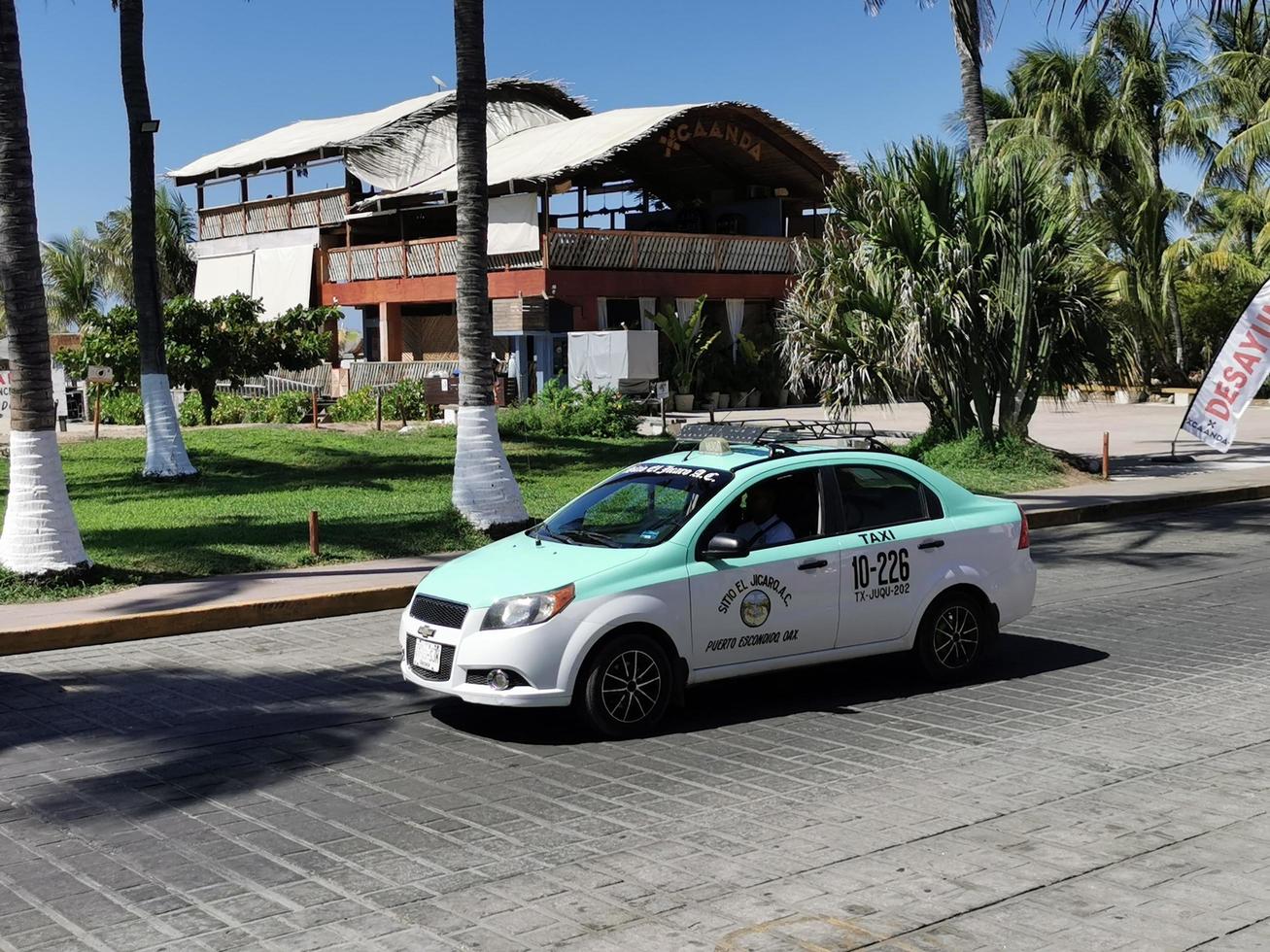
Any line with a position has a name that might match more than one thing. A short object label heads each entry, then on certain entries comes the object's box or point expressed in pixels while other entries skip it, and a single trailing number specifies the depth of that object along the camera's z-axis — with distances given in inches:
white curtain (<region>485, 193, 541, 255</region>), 1413.1
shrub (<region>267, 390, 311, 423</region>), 1160.2
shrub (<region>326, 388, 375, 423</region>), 1177.4
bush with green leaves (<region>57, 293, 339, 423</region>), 1103.0
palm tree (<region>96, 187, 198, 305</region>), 2221.9
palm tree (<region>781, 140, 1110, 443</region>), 800.9
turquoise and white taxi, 301.3
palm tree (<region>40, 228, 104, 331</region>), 2506.2
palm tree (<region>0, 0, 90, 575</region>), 494.6
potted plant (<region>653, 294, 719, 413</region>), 1428.4
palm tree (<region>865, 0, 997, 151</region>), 949.8
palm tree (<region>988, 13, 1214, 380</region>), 1633.9
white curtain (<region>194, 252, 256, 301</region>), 1800.0
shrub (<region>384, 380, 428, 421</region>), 1165.1
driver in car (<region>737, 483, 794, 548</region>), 331.6
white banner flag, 830.5
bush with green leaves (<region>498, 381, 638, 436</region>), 1070.4
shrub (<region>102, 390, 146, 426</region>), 1139.3
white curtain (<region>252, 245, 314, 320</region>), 1710.1
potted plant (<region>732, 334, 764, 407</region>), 1523.1
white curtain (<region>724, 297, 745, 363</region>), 1560.0
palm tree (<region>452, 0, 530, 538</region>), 616.1
